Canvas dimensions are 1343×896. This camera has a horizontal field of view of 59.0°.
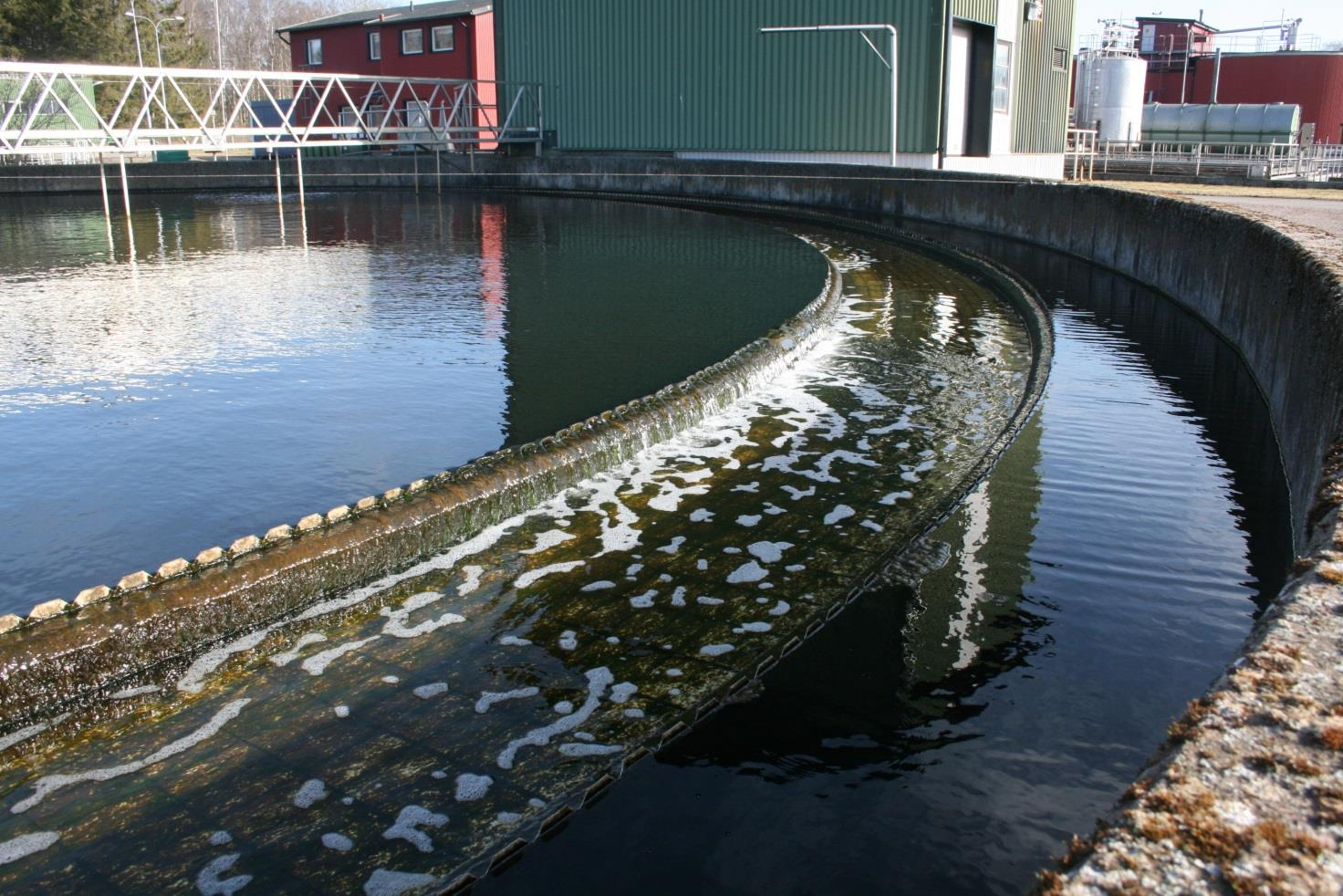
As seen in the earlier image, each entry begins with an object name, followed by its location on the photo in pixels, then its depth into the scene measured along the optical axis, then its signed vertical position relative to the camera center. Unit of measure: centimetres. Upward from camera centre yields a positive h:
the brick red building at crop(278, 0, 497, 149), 4050 +428
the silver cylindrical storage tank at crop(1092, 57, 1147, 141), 3931 +235
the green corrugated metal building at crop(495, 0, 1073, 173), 2562 +201
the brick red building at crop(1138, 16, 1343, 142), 4800 +372
